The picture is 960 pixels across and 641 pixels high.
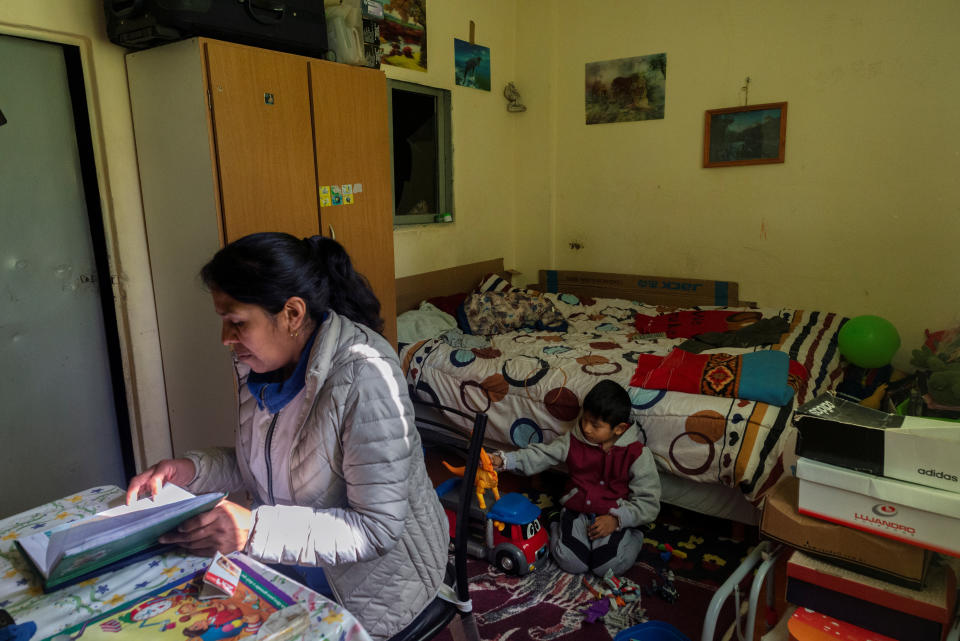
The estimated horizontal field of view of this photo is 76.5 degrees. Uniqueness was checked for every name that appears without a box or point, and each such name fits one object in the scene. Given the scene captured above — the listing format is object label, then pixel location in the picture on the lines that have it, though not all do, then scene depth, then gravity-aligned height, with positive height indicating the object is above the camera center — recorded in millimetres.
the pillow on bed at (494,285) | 4061 -486
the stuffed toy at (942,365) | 2361 -718
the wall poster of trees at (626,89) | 4137 +822
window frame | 3852 +346
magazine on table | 869 -581
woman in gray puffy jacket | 1084 -450
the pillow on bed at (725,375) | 2344 -678
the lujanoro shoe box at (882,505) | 1193 -621
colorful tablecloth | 893 -586
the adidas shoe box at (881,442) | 1199 -493
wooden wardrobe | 2123 +193
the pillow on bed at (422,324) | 3312 -611
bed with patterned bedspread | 2268 -776
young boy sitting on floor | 2256 -1054
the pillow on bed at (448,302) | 3693 -542
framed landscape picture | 3809 +448
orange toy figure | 2012 -876
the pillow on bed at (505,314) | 3451 -583
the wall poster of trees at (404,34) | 3408 +1019
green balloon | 3055 -693
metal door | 2105 -271
